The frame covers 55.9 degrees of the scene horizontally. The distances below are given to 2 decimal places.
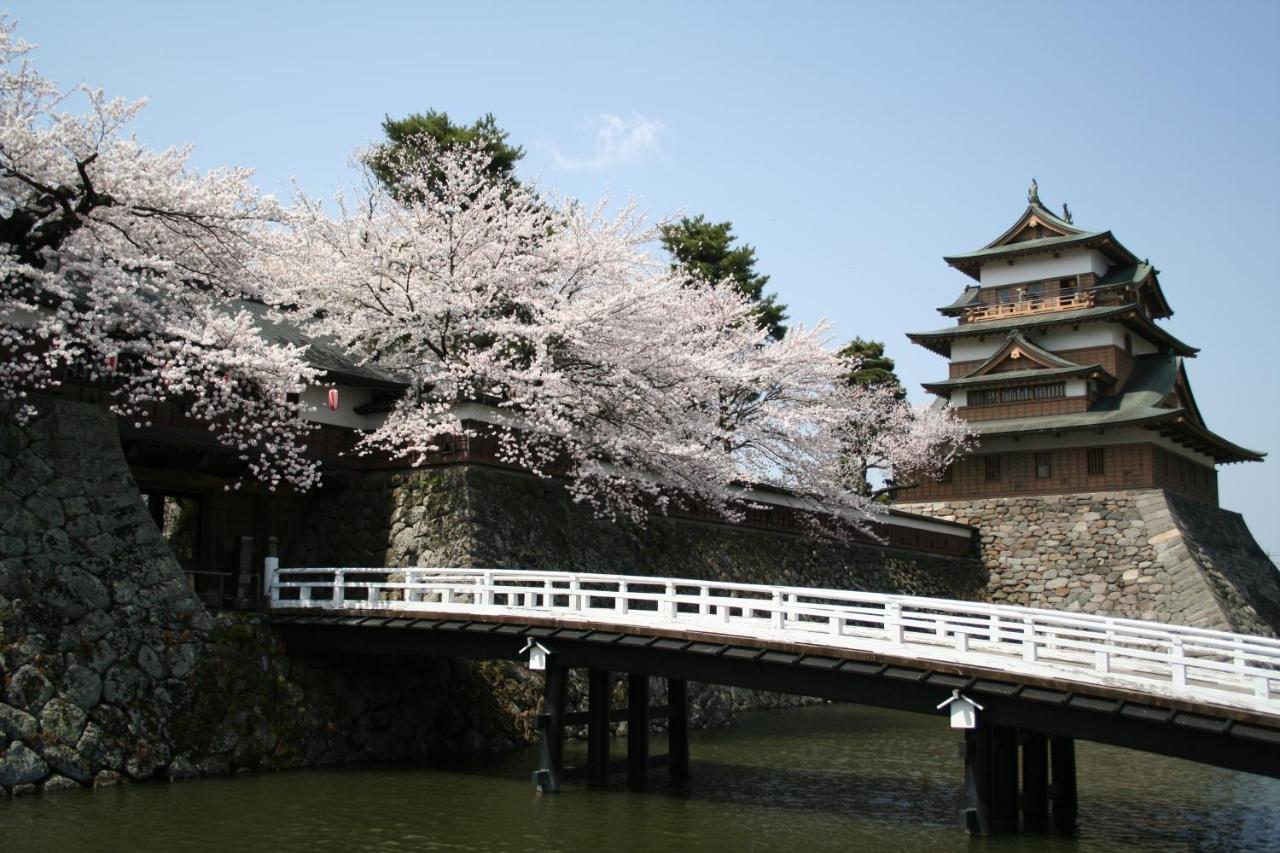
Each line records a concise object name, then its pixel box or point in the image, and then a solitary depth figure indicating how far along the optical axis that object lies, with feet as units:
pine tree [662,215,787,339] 149.28
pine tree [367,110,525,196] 132.26
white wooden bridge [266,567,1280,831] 43.62
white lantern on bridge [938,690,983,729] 47.36
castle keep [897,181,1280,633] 122.62
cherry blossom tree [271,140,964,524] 79.61
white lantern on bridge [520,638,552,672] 58.90
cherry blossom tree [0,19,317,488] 58.80
